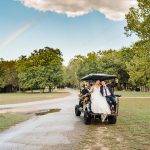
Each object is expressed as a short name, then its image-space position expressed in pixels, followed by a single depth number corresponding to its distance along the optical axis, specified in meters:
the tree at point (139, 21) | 17.97
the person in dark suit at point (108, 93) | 8.61
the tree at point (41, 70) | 45.78
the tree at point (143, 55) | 18.57
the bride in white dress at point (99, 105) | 8.42
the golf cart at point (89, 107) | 8.43
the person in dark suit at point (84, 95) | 9.11
